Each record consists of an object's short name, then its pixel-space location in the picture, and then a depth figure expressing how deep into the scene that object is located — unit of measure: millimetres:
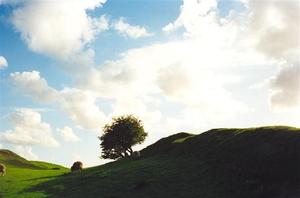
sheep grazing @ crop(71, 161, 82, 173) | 87538
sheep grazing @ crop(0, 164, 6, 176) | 81138
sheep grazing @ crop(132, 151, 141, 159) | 92875
